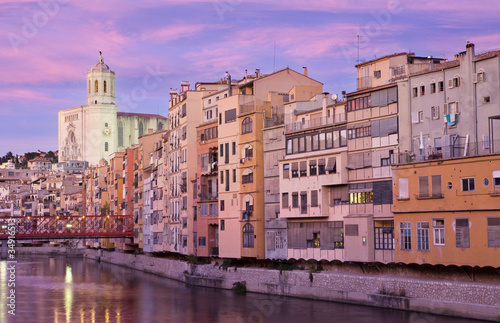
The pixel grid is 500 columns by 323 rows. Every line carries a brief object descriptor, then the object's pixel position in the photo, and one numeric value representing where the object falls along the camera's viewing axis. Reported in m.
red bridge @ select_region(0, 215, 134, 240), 88.82
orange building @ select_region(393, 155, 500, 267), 36.03
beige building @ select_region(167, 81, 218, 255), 63.56
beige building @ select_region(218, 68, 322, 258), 53.44
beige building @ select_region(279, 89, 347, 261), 46.16
